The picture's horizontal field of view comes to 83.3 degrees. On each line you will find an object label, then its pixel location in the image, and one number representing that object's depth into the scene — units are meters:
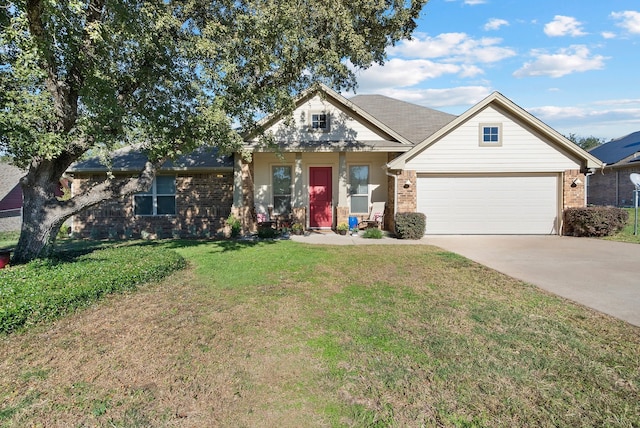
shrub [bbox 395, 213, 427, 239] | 12.52
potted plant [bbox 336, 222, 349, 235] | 13.57
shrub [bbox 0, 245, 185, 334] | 4.74
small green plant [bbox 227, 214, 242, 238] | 12.91
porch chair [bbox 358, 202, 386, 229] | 14.54
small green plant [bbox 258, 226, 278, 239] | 13.04
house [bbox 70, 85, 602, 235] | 13.12
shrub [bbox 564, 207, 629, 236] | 12.40
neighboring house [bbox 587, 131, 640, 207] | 21.11
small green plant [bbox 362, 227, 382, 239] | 12.70
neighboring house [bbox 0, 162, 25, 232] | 20.95
